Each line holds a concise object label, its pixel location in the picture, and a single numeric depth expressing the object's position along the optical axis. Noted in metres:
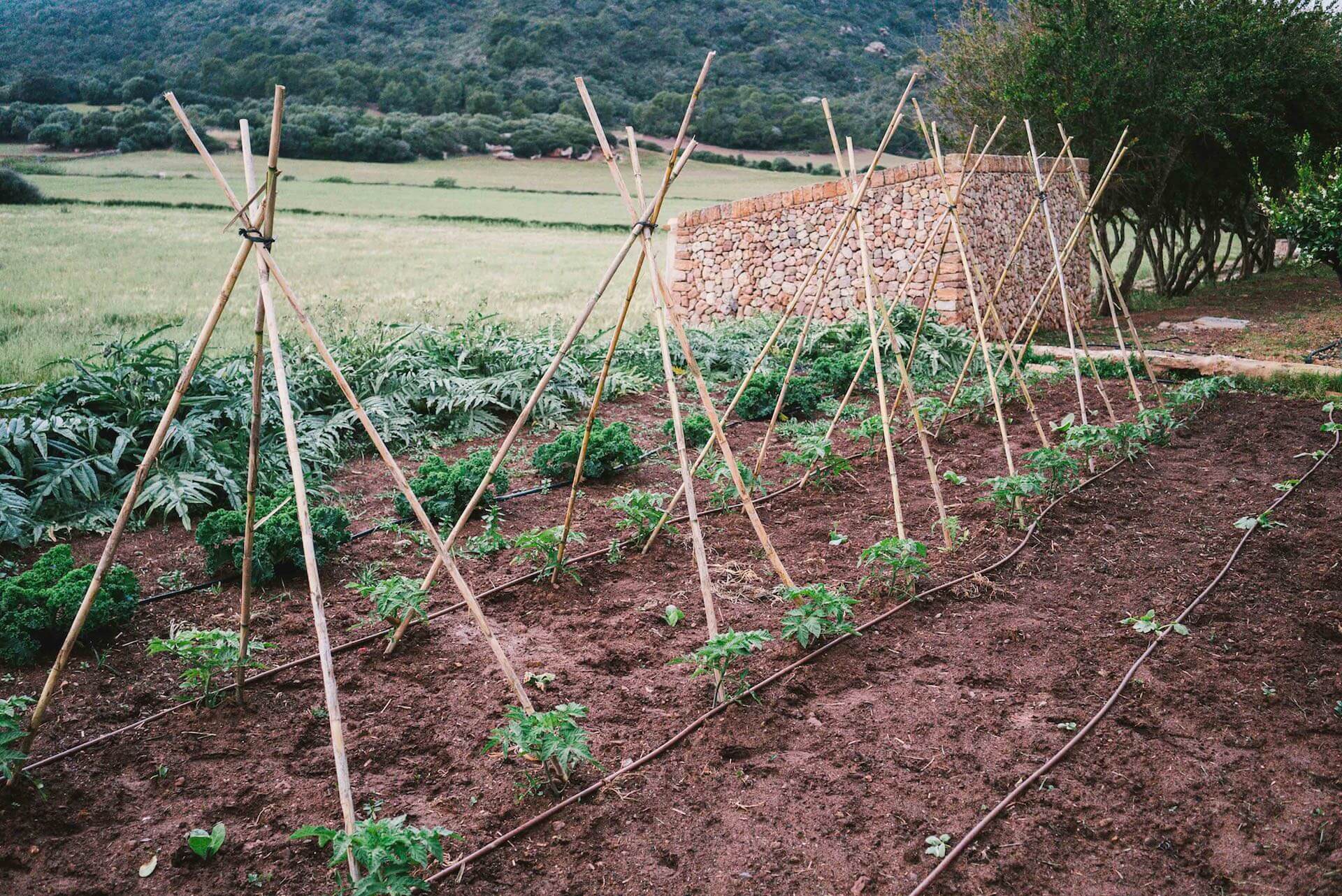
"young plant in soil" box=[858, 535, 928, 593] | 3.70
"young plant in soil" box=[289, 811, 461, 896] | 2.00
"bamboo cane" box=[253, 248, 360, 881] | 2.18
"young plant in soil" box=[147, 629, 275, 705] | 2.92
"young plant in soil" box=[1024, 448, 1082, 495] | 4.66
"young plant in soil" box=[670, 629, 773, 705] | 2.87
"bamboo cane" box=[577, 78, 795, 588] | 3.40
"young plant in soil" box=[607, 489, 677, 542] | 4.45
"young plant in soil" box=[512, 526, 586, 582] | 4.00
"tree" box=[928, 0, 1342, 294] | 11.24
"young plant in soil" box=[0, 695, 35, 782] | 2.47
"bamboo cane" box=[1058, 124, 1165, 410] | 6.69
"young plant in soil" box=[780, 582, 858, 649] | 3.21
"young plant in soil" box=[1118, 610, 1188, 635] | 3.59
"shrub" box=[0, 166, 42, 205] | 18.31
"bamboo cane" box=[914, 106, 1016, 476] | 4.98
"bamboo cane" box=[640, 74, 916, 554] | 4.34
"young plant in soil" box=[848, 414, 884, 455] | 5.76
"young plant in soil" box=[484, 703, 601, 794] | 2.45
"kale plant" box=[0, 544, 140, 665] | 3.35
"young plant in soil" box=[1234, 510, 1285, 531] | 4.55
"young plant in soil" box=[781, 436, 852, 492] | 5.20
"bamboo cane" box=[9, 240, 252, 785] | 2.61
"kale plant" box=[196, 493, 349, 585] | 4.05
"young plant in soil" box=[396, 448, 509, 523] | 4.87
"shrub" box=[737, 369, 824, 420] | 7.11
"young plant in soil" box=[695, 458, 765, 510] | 4.97
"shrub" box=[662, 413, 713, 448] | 6.15
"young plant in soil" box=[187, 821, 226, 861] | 2.37
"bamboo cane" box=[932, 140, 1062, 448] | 5.31
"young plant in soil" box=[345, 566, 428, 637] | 3.35
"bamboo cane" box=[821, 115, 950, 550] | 4.26
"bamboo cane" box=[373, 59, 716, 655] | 3.33
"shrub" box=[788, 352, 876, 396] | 7.89
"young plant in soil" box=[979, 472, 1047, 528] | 4.43
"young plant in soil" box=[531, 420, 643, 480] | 5.52
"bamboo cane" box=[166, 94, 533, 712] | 2.67
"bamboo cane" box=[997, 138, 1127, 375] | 6.25
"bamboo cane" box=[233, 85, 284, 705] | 2.53
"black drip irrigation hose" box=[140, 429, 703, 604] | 4.04
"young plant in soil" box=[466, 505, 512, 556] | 4.24
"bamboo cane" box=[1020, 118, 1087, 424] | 5.61
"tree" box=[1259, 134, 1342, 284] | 8.01
